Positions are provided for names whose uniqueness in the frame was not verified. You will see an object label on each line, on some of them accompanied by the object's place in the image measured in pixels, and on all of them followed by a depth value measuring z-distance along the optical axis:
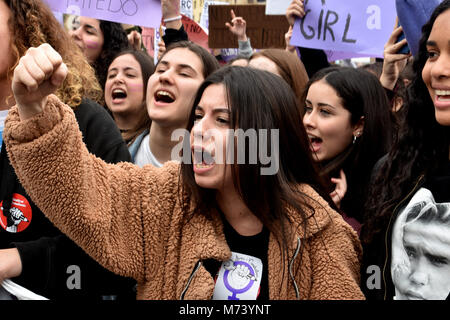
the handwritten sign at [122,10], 4.06
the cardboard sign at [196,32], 5.07
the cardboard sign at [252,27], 4.88
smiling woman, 1.82
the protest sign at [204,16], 5.43
